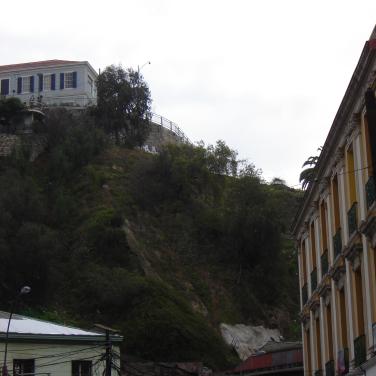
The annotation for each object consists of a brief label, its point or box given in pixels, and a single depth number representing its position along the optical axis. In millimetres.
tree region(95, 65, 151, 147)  72000
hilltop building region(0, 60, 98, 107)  82812
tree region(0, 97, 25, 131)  69250
